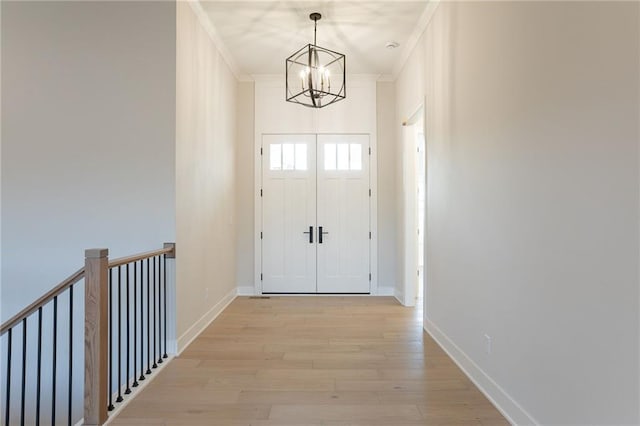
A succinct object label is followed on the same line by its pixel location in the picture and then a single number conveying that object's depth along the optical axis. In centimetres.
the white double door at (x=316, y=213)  571
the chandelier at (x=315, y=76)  377
